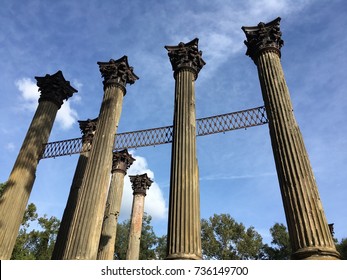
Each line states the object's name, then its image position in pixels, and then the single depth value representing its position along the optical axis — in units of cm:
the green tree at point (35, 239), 2523
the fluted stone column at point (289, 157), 595
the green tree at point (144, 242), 3569
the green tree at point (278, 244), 3903
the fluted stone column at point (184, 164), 688
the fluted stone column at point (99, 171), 782
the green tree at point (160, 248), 3609
